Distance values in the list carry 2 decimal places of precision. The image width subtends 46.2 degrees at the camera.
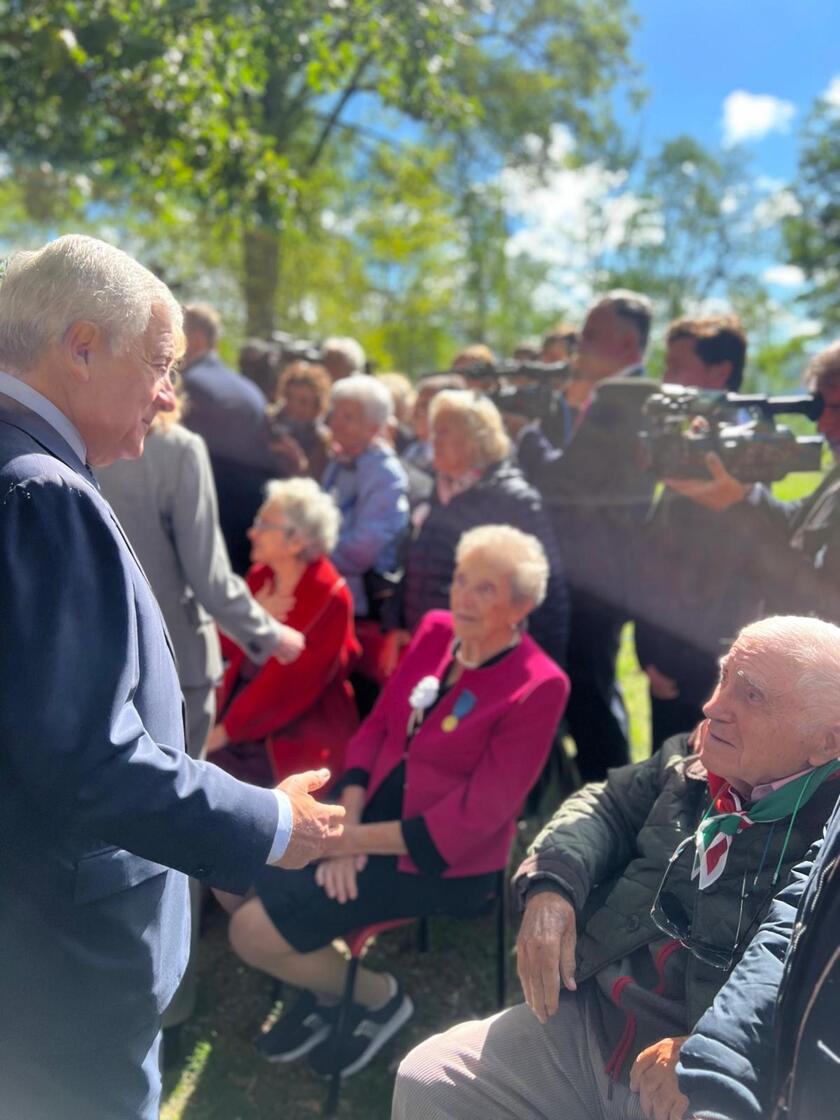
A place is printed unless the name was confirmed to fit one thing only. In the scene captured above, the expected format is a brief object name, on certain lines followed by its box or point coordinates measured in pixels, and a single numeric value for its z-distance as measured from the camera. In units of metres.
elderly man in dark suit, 1.44
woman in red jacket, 3.40
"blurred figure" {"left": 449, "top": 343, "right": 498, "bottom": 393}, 5.75
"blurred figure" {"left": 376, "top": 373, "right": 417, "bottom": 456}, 6.19
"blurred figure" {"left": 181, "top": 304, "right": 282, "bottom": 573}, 4.74
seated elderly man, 1.82
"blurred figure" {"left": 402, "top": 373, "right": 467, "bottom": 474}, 5.36
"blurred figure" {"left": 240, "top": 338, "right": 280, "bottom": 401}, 6.78
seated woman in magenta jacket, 2.75
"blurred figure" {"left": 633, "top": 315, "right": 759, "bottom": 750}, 3.22
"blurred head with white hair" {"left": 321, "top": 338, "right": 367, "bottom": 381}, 5.96
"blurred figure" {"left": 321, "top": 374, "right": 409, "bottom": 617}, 4.22
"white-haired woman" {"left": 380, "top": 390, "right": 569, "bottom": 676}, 3.70
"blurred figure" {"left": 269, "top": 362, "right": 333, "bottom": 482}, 5.20
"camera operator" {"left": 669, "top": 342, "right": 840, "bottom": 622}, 2.69
